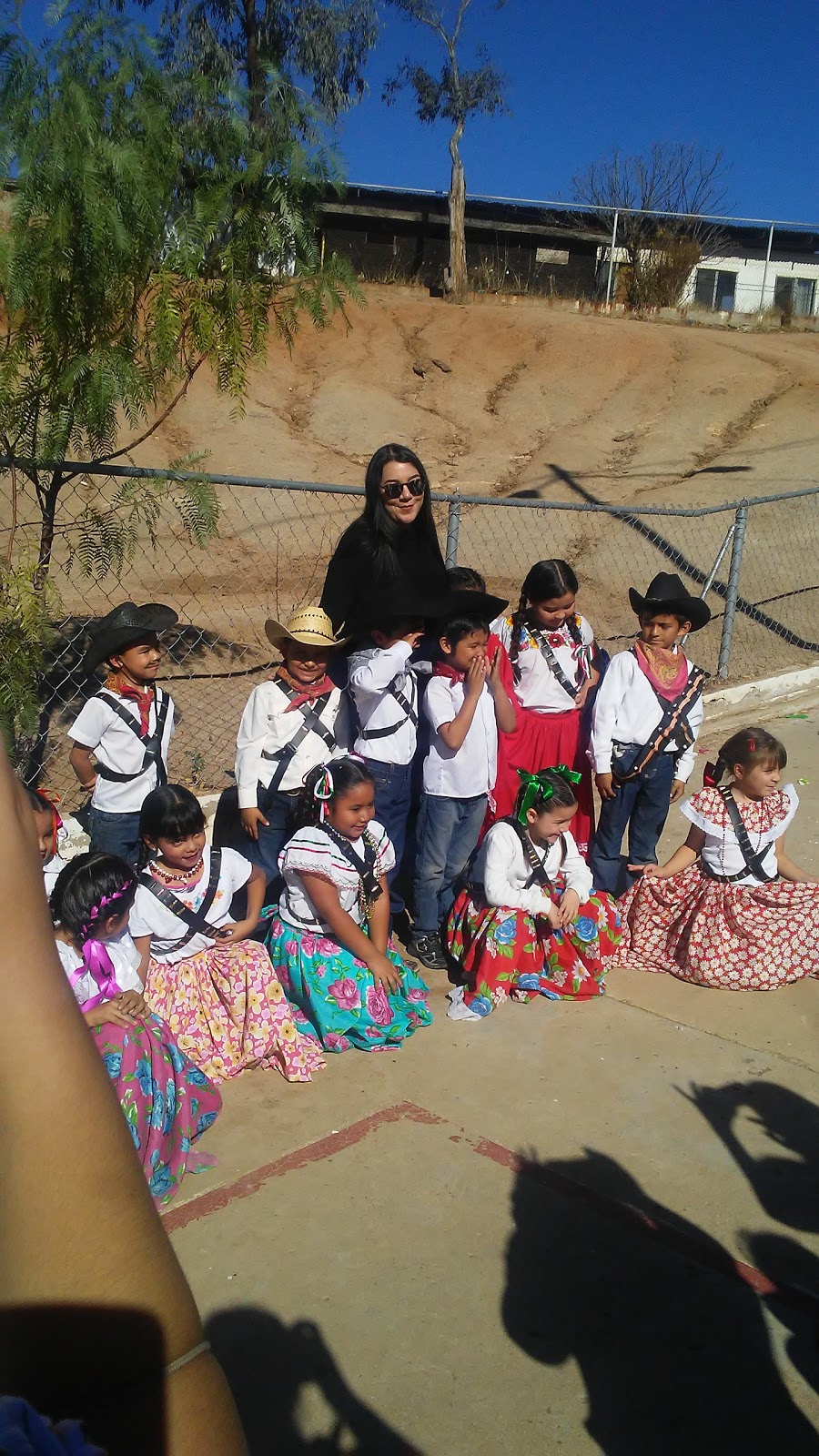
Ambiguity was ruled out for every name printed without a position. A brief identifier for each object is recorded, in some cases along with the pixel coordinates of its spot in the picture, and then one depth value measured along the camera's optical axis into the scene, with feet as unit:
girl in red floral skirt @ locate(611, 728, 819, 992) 14.69
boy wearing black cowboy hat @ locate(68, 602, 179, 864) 13.78
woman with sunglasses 14.67
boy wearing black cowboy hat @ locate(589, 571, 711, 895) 16.17
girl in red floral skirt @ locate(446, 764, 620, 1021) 14.08
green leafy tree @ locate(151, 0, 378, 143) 71.90
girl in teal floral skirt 12.83
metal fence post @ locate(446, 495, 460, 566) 21.24
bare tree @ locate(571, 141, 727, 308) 88.29
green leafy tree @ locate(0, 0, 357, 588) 14.58
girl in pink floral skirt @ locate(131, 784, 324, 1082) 12.16
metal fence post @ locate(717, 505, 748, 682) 26.76
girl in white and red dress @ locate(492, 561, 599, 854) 16.39
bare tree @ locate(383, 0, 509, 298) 89.20
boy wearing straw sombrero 14.32
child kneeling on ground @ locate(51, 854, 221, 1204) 10.13
